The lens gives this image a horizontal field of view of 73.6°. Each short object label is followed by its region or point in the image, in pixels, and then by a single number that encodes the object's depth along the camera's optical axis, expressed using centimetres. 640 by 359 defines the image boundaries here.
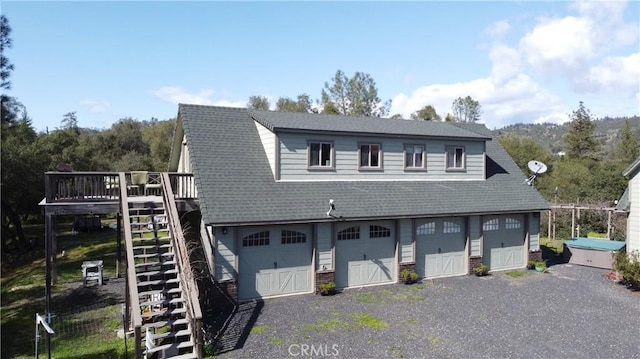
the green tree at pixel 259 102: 6053
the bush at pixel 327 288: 1427
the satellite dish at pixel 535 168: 1986
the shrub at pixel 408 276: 1577
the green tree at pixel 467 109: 6269
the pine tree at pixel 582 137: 5347
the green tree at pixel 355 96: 5609
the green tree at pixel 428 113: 5368
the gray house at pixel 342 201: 1388
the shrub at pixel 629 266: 1519
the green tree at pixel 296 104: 5825
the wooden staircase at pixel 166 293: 931
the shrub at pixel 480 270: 1705
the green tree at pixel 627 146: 5519
